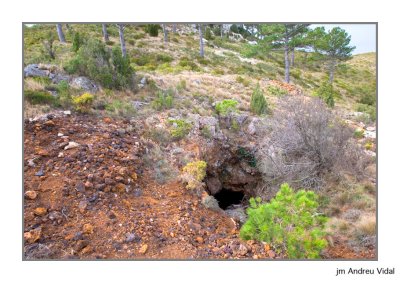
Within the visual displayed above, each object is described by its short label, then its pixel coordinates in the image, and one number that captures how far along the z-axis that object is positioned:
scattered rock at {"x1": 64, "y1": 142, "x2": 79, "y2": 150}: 4.64
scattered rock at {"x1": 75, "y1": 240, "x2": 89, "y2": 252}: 3.35
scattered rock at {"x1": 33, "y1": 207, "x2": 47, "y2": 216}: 3.59
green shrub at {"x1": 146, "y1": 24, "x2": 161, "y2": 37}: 14.27
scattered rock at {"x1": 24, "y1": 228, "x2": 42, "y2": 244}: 3.35
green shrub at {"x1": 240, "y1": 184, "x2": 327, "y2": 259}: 3.14
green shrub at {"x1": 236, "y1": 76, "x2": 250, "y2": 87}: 10.30
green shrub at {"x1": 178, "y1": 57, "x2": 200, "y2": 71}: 12.20
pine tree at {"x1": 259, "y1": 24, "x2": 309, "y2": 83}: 7.10
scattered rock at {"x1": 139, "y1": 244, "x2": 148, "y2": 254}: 3.40
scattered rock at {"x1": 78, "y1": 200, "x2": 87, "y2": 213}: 3.77
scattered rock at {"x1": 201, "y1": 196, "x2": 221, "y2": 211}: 4.46
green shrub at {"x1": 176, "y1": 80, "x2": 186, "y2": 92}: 8.09
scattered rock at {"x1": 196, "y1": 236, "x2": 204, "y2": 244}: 3.64
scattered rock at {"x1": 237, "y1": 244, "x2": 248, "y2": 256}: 3.33
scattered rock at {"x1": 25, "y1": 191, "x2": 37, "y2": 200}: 3.70
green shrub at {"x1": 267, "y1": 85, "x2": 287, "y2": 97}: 9.11
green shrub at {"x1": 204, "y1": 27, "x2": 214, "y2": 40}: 17.52
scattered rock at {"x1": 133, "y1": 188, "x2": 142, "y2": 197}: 4.32
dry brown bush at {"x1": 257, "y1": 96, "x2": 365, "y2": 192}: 5.06
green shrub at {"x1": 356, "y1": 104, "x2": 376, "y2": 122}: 5.18
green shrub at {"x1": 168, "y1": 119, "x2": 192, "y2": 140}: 5.86
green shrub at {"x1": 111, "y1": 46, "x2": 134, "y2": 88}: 7.06
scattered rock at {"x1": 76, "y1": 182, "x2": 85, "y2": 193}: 3.99
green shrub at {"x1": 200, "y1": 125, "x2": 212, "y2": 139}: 6.15
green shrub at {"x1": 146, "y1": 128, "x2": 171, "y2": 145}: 5.68
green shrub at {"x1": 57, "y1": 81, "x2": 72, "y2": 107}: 5.72
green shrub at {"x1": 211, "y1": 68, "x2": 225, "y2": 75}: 12.03
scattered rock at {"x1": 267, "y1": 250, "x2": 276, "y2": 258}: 3.26
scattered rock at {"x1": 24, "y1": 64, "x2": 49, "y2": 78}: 6.50
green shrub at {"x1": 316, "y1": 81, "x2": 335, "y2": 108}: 7.20
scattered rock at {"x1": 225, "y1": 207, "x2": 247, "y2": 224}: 4.77
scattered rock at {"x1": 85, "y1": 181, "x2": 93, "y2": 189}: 4.06
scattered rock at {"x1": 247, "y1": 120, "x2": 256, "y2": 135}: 6.68
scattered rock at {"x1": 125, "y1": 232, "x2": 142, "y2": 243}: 3.50
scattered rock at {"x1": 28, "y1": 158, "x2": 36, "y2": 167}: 4.13
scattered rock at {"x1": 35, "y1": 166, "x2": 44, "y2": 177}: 4.03
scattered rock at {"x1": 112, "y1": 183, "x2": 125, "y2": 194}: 4.21
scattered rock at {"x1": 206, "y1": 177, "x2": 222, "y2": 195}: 5.81
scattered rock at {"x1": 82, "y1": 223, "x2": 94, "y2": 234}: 3.54
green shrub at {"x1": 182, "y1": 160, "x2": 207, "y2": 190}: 4.65
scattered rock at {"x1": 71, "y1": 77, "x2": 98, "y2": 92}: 6.55
